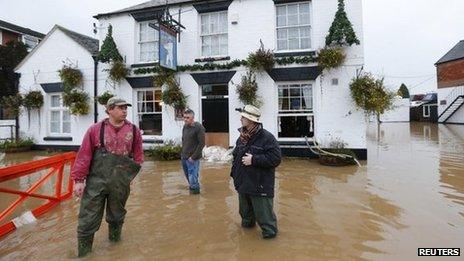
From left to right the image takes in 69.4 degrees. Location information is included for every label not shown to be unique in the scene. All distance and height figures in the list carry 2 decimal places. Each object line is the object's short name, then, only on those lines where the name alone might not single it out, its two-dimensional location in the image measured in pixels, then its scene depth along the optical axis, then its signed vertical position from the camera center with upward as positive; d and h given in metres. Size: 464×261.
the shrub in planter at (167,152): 11.51 -0.62
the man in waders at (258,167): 4.27 -0.44
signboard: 11.23 +3.04
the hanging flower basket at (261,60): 11.44 +2.51
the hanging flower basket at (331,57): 10.74 +2.43
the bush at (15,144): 14.09 -0.35
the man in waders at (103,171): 3.96 -0.44
